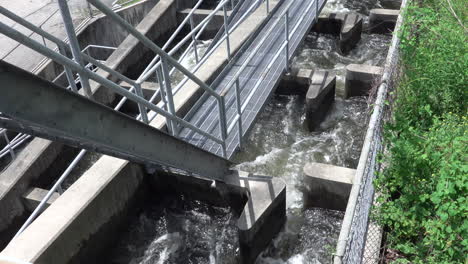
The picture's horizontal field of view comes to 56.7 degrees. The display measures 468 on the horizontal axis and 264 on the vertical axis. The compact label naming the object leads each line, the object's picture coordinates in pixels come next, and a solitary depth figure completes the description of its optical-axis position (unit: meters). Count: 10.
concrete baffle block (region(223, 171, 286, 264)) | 5.58
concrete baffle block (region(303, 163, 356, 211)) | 5.92
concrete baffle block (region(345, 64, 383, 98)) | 8.18
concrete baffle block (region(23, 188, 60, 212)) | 6.71
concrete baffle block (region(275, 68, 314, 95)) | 8.38
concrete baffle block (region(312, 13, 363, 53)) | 9.90
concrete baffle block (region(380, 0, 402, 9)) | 11.70
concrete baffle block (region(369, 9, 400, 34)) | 10.39
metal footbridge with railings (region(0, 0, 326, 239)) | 2.94
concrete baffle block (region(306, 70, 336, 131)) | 7.83
